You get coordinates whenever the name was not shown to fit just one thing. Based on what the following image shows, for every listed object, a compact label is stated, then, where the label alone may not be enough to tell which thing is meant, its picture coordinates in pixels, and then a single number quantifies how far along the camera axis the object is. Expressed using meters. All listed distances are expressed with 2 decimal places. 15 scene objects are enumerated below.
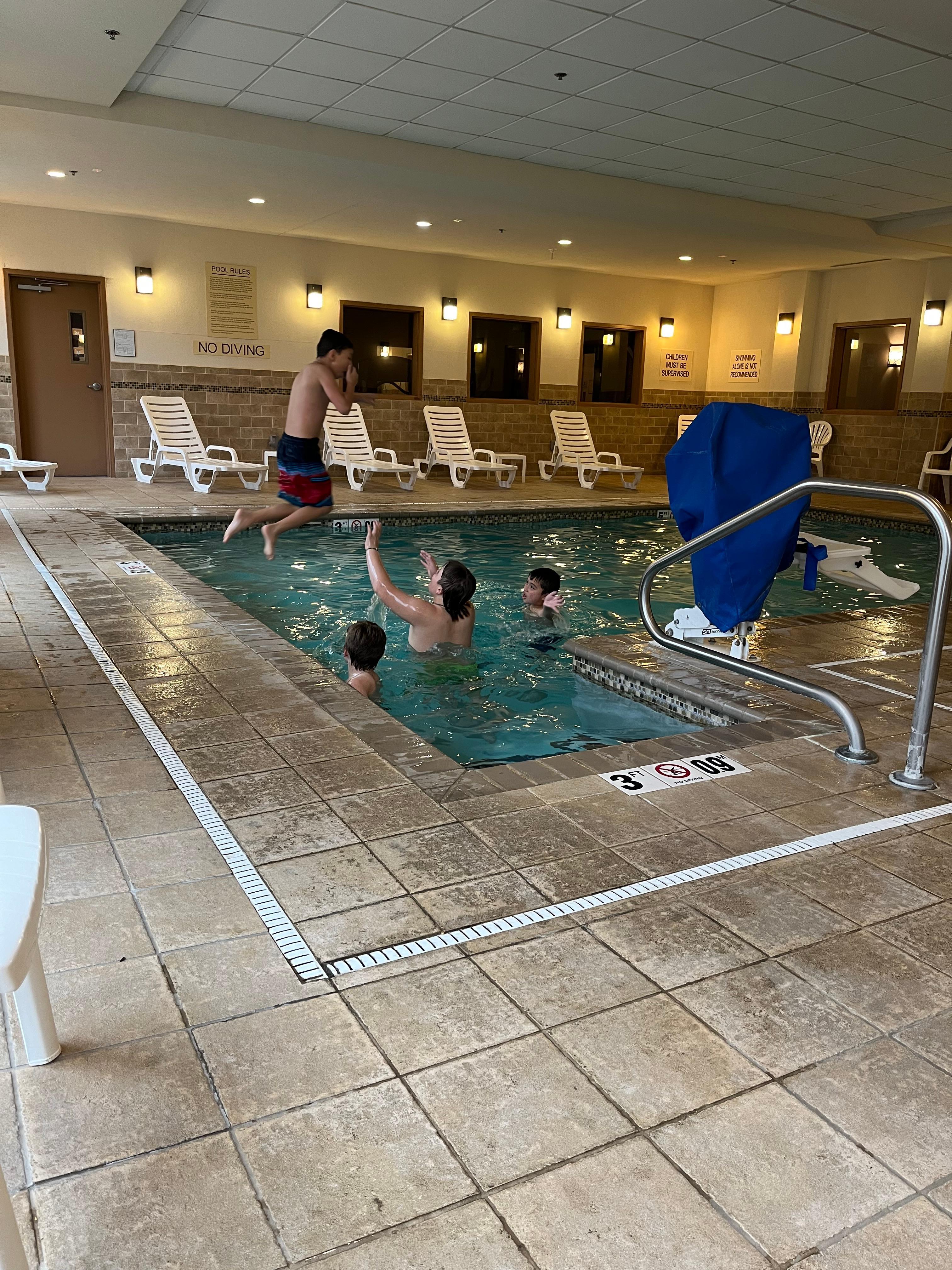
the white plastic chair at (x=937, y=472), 11.66
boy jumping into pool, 5.31
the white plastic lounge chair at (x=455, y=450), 12.47
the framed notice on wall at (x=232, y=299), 11.84
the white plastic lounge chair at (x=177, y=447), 10.46
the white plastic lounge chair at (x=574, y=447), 13.59
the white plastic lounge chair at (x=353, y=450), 11.58
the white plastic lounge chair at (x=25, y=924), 1.05
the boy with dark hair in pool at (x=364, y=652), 4.29
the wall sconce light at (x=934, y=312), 12.10
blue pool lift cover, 3.70
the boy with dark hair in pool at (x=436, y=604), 4.48
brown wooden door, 11.14
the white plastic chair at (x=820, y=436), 13.60
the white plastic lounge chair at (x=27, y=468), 9.38
